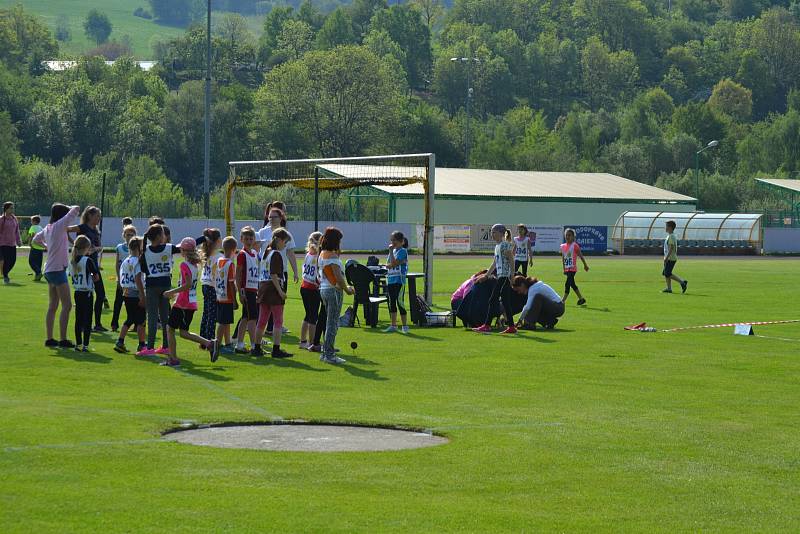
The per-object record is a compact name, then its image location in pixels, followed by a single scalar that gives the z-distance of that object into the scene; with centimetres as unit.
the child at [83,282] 1792
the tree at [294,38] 19360
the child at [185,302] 1669
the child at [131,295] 1817
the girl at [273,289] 1756
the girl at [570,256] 2955
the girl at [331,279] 1697
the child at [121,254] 1984
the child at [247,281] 1791
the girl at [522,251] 2987
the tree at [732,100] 18888
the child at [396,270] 2183
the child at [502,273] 2217
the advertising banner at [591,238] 7319
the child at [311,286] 1845
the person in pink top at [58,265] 1822
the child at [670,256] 3469
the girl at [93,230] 1919
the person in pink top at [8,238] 3127
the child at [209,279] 1775
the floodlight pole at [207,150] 6519
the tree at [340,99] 11606
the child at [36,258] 3484
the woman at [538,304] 2319
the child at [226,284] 1773
